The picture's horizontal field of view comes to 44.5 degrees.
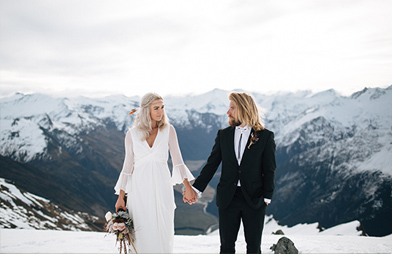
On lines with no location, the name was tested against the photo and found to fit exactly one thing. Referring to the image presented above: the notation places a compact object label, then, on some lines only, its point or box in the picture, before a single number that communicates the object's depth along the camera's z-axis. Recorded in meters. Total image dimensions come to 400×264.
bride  4.12
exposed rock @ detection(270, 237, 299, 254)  6.55
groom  3.92
